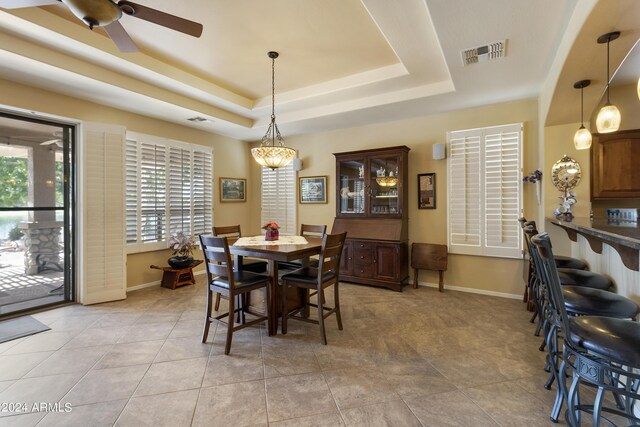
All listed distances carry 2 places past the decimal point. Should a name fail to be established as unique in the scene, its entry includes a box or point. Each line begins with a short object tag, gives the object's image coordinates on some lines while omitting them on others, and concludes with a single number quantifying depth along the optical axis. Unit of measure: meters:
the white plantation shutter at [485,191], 4.05
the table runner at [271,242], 3.30
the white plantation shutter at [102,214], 3.83
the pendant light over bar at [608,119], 2.34
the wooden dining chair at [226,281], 2.64
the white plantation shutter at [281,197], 5.89
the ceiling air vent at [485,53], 2.69
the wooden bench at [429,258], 4.40
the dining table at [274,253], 2.80
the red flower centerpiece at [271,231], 3.51
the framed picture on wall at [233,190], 5.87
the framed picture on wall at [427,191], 4.61
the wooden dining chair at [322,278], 2.78
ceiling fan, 1.67
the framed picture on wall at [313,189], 5.58
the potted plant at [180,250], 4.63
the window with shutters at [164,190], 4.49
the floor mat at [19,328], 2.93
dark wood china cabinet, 4.49
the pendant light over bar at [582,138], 2.94
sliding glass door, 3.51
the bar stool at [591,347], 1.29
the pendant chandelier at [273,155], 3.53
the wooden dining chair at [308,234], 3.64
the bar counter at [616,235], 1.60
